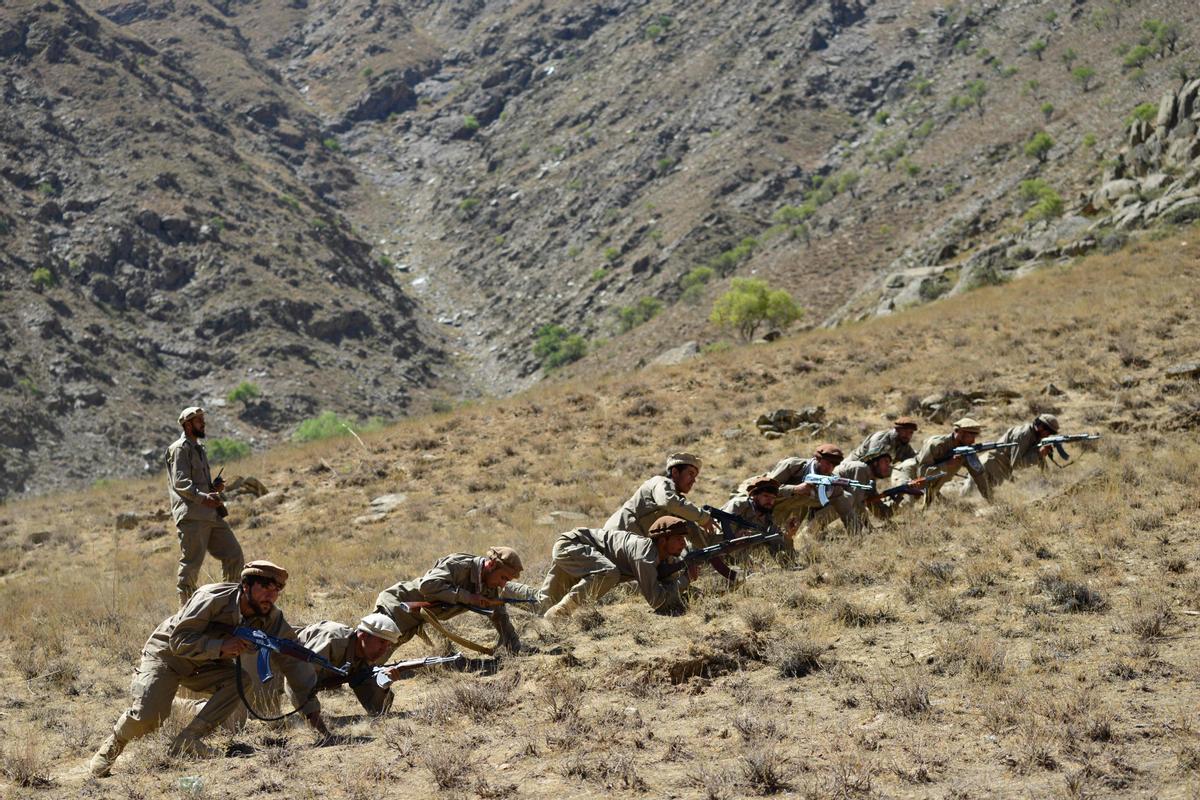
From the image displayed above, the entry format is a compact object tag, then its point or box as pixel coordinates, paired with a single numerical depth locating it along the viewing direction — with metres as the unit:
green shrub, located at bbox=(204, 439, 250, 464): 46.36
